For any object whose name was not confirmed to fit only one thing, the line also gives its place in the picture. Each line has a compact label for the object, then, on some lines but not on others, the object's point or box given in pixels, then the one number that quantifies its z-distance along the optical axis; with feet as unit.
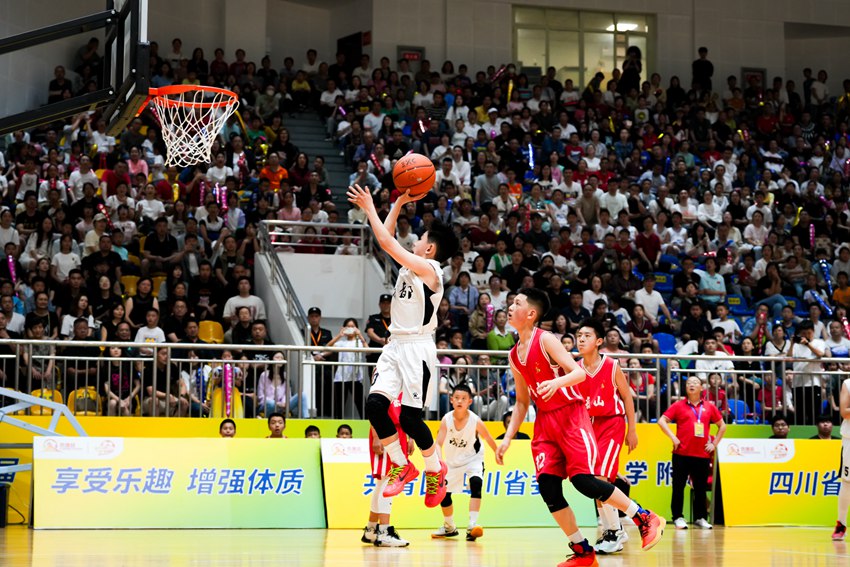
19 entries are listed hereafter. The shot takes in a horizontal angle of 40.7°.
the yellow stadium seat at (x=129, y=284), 55.83
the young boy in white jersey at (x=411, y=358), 30.89
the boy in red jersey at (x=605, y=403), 34.24
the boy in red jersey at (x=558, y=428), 26.78
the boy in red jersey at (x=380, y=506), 33.47
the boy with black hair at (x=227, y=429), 44.80
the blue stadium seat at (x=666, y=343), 59.47
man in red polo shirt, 46.39
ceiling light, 100.22
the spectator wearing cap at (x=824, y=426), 51.16
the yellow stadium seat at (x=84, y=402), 44.60
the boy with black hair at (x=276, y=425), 45.16
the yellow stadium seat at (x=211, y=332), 53.83
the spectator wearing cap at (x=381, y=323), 53.72
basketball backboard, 24.88
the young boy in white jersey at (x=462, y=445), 40.16
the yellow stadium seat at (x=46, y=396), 44.36
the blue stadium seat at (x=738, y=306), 66.74
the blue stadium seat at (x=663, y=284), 67.97
